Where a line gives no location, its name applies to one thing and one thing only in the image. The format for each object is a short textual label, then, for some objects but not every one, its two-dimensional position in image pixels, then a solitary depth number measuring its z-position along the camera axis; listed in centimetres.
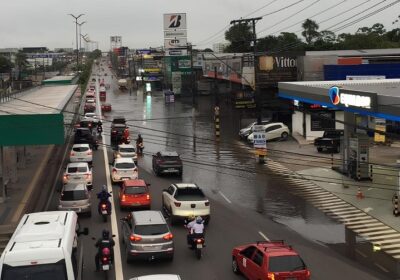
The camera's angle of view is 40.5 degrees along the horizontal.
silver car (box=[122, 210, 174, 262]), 1692
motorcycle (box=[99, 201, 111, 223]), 2255
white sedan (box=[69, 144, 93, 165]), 3584
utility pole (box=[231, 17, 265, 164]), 3756
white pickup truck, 2172
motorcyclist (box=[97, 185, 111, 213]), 2253
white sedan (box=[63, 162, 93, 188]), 2830
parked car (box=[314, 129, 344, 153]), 4069
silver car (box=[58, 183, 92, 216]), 2289
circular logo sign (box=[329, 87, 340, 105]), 2719
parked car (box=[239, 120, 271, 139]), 4895
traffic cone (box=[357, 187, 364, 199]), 2748
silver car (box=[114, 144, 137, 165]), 3662
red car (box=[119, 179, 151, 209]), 2419
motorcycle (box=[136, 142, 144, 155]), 4220
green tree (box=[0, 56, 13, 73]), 14404
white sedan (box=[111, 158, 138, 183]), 3022
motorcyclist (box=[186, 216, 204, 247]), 1795
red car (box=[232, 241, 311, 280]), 1402
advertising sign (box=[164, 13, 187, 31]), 10131
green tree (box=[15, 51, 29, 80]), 17206
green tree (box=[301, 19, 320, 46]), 15288
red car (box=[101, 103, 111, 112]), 7411
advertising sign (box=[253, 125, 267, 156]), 3706
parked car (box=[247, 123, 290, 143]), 4762
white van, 1166
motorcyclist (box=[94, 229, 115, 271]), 1591
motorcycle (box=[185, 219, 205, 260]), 1777
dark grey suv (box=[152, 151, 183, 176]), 3303
